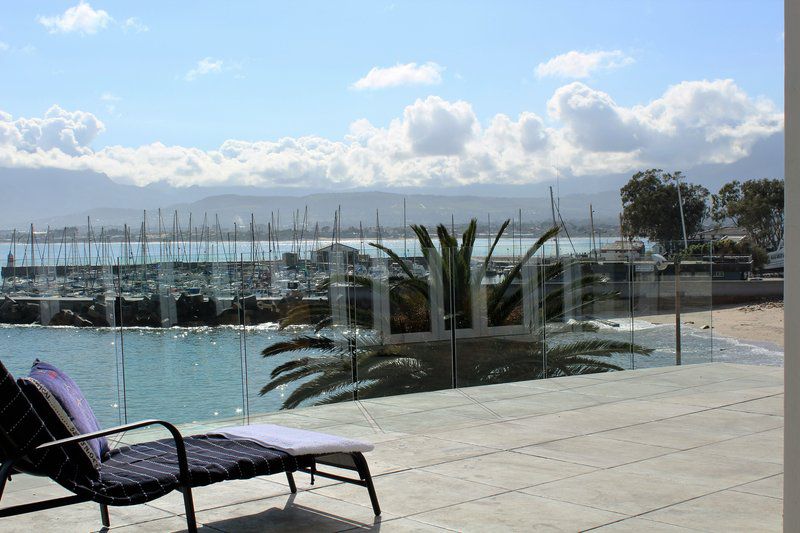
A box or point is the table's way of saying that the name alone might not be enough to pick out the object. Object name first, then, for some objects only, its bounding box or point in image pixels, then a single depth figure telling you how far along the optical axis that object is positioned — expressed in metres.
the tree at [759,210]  43.19
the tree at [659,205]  53.06
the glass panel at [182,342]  6.34
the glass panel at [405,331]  8.24
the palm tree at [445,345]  7.77
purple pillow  3.56
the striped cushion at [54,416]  3.34
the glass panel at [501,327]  8.94
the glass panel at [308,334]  7.15
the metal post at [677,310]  10.25
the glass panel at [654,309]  10.12
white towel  3.85
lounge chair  3.21
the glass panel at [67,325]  5.75
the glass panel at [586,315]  9.49
